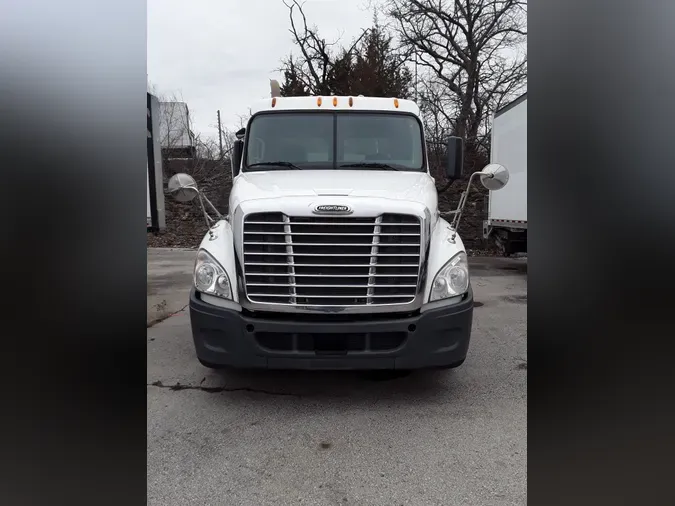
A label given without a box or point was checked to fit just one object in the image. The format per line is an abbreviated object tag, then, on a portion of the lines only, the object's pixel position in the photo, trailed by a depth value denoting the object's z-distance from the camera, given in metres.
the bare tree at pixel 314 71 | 17.41
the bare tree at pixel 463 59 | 19.14
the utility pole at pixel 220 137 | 19.48
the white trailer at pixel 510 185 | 8.43
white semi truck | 3.22
